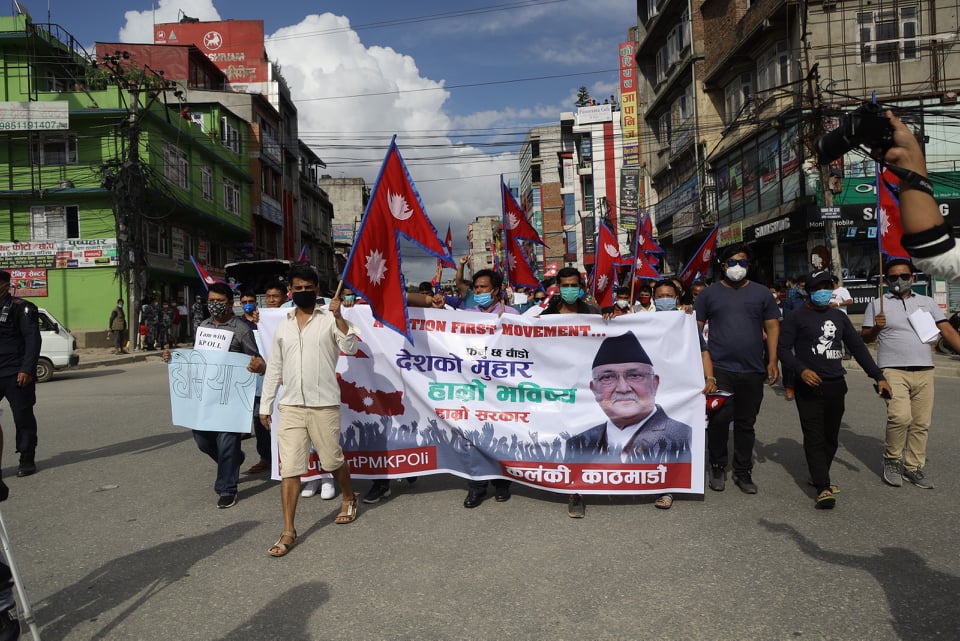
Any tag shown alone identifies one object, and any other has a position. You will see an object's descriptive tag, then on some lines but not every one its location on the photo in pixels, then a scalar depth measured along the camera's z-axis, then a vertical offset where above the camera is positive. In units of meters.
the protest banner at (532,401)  5.45 -0.73
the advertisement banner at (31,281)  28.84 +1.84
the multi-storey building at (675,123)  29.22 +8.72
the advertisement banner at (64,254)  28.95 +2.93
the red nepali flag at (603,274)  9.81 +0.50
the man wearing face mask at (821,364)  5.52 -0.49
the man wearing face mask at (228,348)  5.56 -0.32
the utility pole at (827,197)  16.84 +2.55
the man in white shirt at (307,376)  4.77 -0.40
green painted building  28.22 +6.17
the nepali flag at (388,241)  4.91 +0.56
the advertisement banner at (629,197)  34.88 +5.65
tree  69.94 +21.60
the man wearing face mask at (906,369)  5.90 -0.60
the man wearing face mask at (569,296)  5.89 +0.12
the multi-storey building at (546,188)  79.25 +14.33
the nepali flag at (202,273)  8.86 +0.65
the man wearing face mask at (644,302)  10.23 +0.09
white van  17.11 -0.61
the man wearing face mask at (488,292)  6.36 +0.19
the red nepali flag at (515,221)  9.65 +1.32
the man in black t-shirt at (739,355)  5.75 -0.42
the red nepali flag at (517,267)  9.54 +0.63
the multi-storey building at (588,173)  51.41 +11.50
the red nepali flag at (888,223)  7.04 +0.82
